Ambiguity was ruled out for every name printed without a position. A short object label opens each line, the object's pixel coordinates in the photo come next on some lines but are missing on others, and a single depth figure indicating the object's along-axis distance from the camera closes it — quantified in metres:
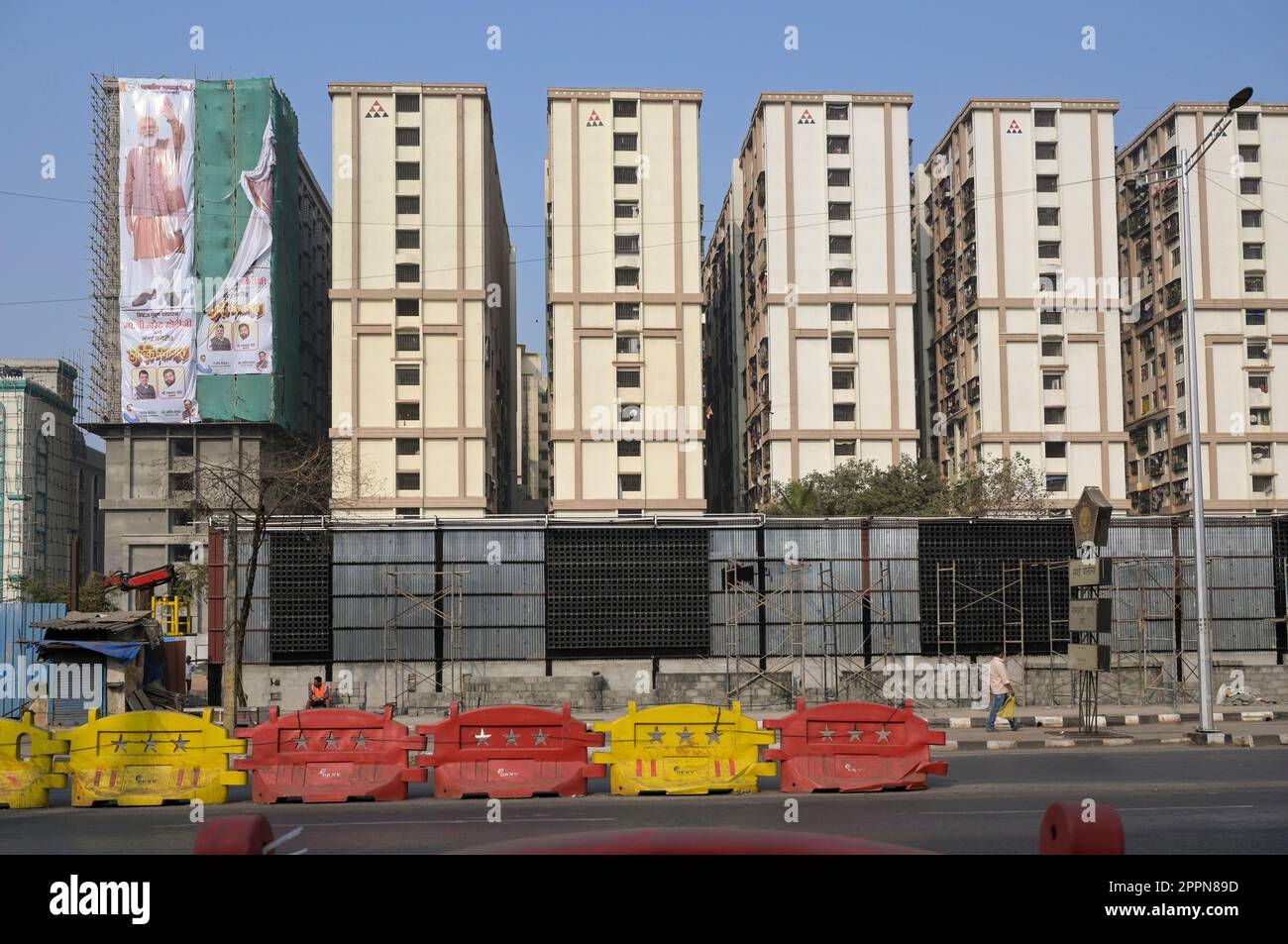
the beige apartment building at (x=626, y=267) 66.81
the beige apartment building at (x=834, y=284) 68.56
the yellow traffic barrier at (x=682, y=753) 14.62
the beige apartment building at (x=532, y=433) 140.00
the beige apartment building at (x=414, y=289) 65.94
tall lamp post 21.30
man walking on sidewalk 23.22
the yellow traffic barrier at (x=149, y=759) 14.54
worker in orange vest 25.52
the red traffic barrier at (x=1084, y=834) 3.60
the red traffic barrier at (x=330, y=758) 14.37
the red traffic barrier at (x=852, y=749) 14.61
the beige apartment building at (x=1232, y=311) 69.25
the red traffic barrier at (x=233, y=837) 3.53
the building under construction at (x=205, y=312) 70.12
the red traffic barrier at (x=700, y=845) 3.26
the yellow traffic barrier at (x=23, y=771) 14.52
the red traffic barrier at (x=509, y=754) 14.48
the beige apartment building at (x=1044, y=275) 69.12
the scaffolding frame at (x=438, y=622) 31.27
